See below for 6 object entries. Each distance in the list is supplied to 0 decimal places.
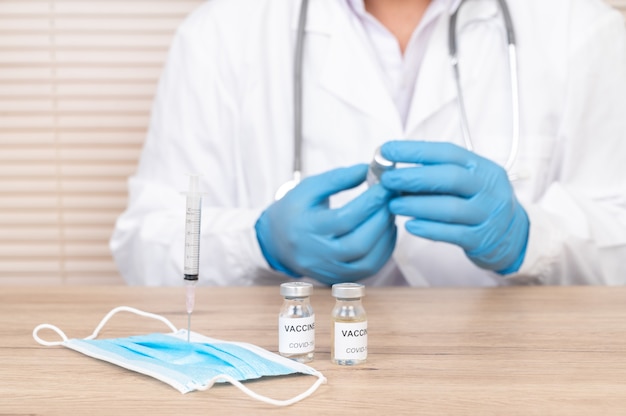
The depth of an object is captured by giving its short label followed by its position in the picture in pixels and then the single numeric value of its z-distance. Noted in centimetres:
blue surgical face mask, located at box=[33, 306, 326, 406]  85
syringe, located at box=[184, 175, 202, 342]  95
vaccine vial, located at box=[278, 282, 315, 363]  90
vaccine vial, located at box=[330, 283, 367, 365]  89
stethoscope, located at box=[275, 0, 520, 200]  130
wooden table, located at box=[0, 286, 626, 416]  82
